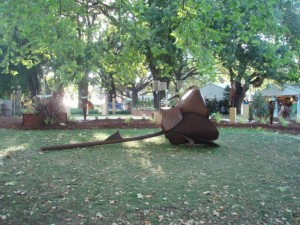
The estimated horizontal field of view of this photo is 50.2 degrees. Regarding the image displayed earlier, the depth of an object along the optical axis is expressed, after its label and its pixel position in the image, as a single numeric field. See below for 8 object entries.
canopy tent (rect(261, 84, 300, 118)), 33.00
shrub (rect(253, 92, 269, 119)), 20.22
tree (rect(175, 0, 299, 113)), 6.28
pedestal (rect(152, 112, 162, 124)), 14.78
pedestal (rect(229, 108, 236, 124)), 15.60
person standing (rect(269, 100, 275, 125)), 15.30
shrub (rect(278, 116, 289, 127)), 14.44
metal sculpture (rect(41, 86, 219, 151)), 7.93
